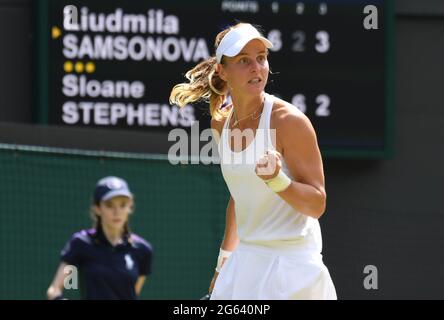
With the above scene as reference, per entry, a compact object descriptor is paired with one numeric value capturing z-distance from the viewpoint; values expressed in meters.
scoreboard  16.75
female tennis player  8.60
